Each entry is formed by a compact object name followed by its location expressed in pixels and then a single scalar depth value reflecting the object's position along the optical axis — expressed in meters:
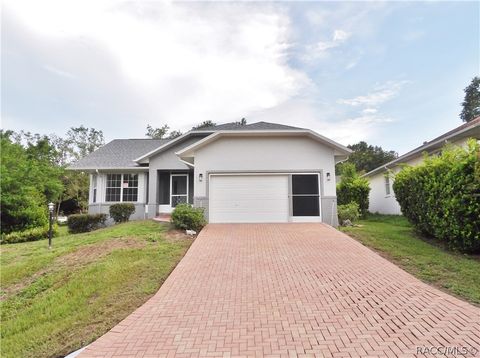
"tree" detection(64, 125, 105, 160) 41.50
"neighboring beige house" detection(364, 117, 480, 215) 12.84
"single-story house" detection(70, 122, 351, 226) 14.26
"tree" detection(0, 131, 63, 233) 16.17
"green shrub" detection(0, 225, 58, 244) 14.62
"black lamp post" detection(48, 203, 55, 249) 11.31
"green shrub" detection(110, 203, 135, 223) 16.52
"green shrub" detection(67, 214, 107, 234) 16.44
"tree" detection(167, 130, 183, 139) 42.93
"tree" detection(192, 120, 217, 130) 42.44
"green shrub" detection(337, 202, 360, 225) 14.71
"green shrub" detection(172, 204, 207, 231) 12.39
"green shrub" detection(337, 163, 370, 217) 19.34
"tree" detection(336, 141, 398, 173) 47.31
